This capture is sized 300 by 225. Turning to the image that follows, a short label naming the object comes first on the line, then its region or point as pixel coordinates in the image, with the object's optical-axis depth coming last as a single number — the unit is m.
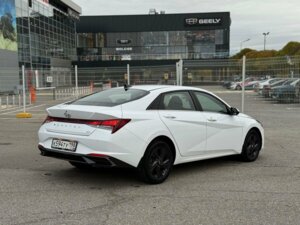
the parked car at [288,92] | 17.59
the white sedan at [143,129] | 5.50
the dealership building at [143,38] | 64.56
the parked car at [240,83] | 16.01
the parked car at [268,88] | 20.42
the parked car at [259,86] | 20.76
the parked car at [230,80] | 15.93
